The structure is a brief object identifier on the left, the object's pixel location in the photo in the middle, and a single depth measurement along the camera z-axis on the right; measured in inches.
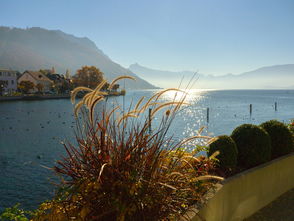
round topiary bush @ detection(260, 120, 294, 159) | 200.8
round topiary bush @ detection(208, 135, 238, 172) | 151.5
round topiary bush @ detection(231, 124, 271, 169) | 172.4
